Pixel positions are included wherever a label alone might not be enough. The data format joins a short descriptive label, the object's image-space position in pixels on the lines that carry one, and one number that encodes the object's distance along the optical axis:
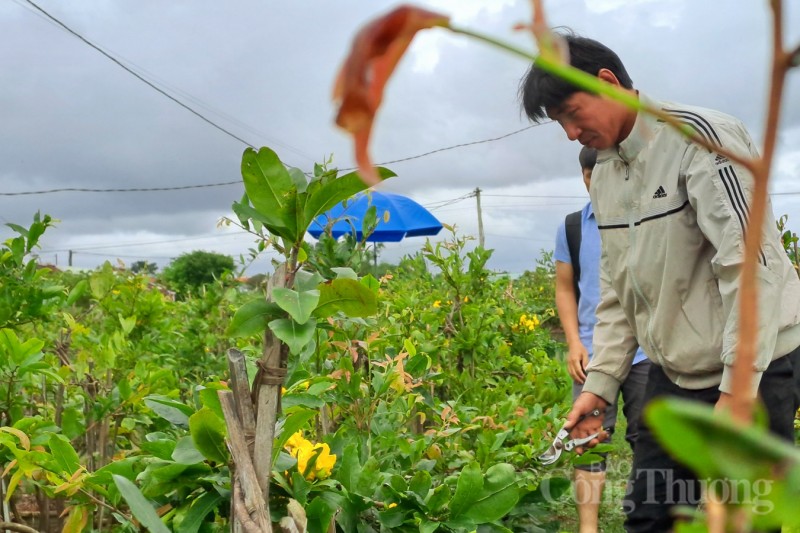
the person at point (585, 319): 3.13
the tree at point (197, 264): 22.86
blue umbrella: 9.55
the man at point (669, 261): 1.66
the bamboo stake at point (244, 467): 0.90
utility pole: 24.86
